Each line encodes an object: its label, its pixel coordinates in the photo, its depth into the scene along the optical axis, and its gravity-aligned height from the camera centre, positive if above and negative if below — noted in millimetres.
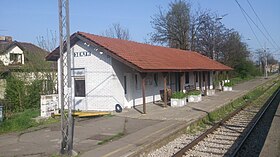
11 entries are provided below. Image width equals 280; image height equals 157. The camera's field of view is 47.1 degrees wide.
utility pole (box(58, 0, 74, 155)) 8070 -436
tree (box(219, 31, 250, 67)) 55719 +5062
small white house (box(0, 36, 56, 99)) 18986 +768
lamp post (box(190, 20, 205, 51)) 51719 +7688
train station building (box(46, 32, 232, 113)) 16988 +530
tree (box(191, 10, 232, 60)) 51688 +7039
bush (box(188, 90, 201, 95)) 22128 -930
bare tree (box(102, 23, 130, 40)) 57562 +8246
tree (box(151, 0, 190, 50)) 50781 +8440
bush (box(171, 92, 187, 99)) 18909 -949
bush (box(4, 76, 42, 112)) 18509 -758
